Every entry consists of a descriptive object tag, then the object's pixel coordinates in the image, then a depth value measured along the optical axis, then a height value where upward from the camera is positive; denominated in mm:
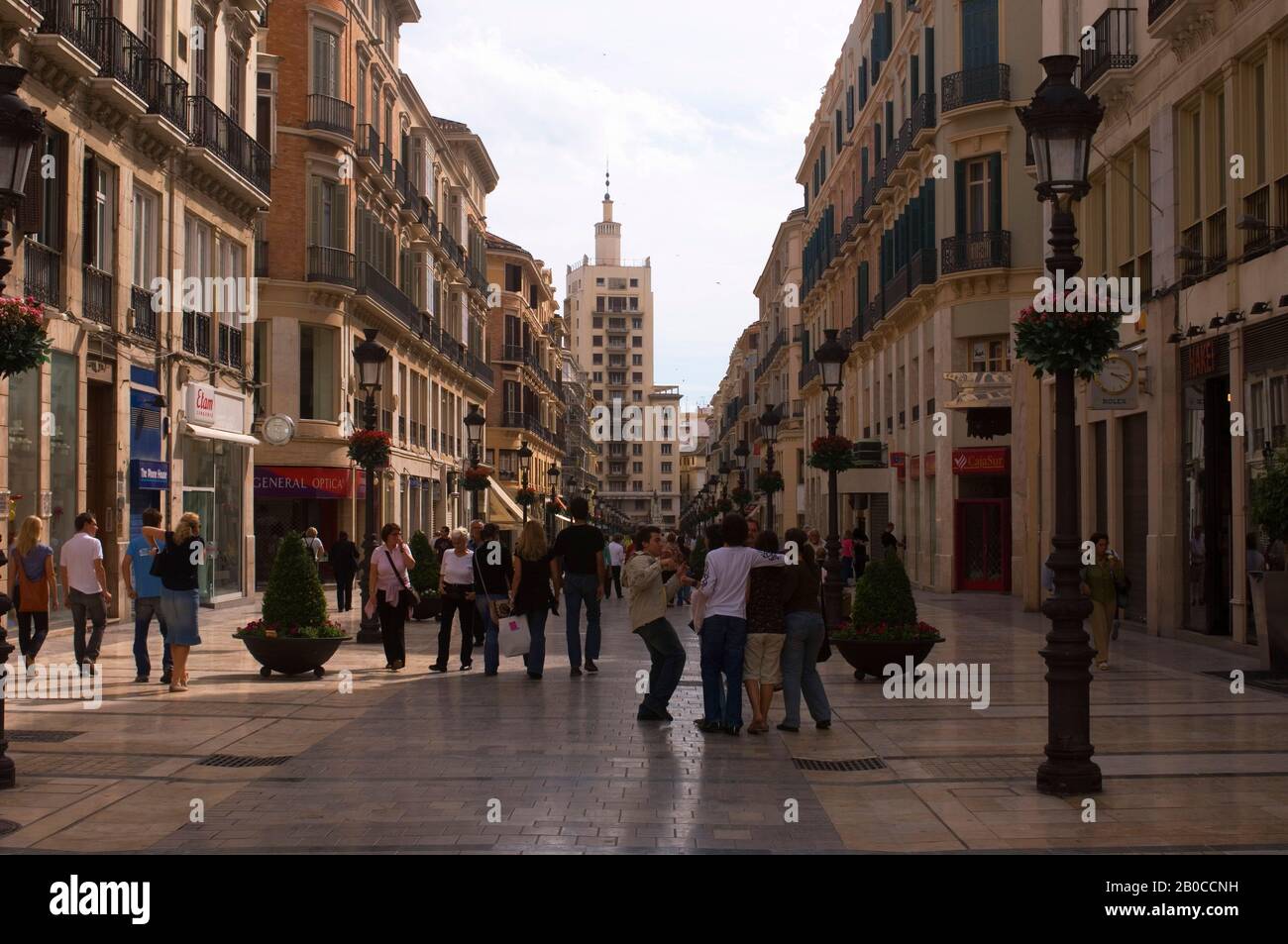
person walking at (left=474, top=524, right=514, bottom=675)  16172 -784
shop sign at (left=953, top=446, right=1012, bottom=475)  34219 +1031
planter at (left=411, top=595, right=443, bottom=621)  23922 -1655
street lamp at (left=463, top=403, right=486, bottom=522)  35406 +1952
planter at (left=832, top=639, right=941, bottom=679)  15156 -1557
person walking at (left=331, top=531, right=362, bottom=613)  28594 -1169
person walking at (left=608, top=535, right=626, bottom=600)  36500 -1280
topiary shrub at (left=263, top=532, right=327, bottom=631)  15188 -858
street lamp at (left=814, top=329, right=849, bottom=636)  20672 +1224
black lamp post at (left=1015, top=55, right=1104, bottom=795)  8922 +160
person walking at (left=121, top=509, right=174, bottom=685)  14844 -835
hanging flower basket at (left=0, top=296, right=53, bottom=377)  10023 +1221
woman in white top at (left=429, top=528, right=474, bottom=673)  16984 -919
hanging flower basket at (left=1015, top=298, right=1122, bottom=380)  9766 +1108
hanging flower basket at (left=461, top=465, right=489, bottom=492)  36219 +734
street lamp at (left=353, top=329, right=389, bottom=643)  20406 +1809
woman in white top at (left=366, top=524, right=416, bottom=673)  16375 -903
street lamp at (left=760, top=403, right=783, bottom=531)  38375 +2046
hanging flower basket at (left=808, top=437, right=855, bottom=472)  25234 +922
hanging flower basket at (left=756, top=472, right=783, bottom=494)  40906 +679
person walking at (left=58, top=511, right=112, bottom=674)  15023 -689
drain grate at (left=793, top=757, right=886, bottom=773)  10094 -1818
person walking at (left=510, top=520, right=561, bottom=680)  15328 -814
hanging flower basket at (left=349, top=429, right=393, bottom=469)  22625 +960
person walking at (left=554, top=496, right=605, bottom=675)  15867 -641
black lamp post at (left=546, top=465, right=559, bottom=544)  54125 +741
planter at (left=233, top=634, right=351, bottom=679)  15180 -1503
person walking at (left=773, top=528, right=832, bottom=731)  11758 -1138
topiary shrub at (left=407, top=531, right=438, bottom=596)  23594 -991
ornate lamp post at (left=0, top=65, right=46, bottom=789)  8938 +2281
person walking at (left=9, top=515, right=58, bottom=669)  14961 -724
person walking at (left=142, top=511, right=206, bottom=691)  13977 -754
